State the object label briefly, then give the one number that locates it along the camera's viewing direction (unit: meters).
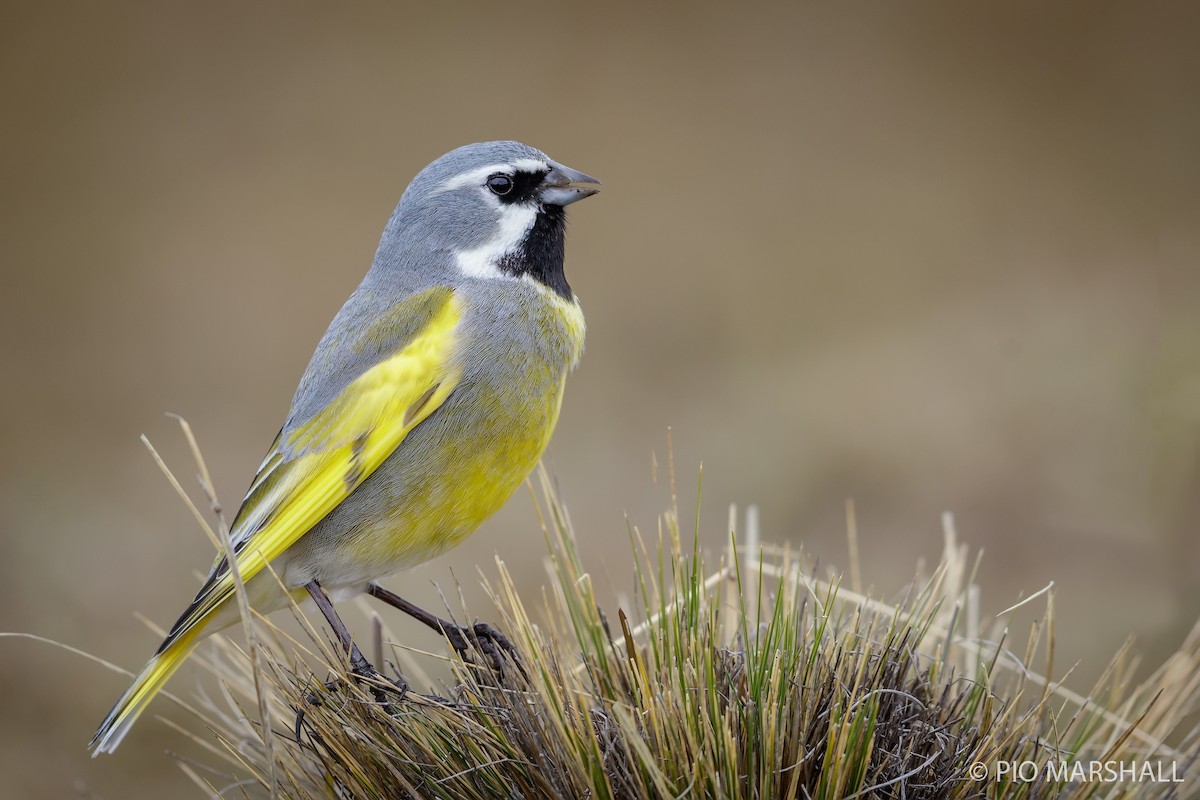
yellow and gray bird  3.92
